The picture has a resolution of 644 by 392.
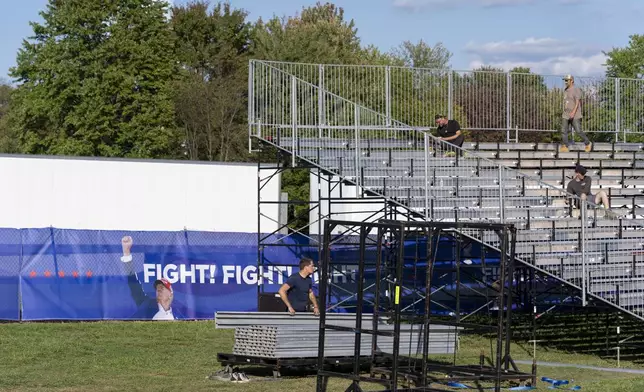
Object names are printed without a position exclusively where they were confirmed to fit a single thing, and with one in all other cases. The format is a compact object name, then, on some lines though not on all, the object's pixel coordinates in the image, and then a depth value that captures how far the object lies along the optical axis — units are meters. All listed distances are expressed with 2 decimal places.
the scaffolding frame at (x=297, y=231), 25.70
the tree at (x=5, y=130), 80.49
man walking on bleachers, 28.59
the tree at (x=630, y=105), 31.91
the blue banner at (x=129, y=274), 26.86
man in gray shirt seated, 24.36
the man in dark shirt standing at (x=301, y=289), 20.17
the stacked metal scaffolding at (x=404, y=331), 13.59
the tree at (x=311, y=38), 66.94
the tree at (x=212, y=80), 68.25
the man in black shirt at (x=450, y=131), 27.22
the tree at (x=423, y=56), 89.99
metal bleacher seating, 22.23
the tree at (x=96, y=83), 66.19
